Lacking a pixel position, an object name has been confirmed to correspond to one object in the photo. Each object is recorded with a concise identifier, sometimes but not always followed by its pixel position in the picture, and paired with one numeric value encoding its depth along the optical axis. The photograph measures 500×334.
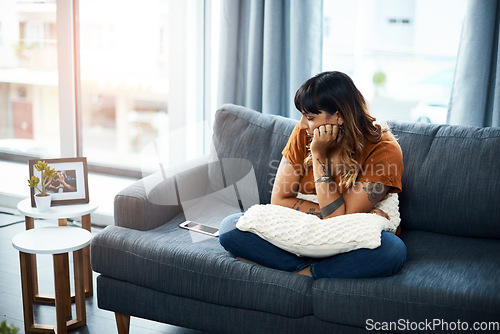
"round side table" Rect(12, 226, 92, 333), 2.15
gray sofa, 1.83
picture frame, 2.45
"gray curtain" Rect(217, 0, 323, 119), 2.85
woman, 2.10
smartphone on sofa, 2.30
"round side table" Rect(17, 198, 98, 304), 2.30
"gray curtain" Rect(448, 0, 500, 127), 2.51
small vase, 2.32
